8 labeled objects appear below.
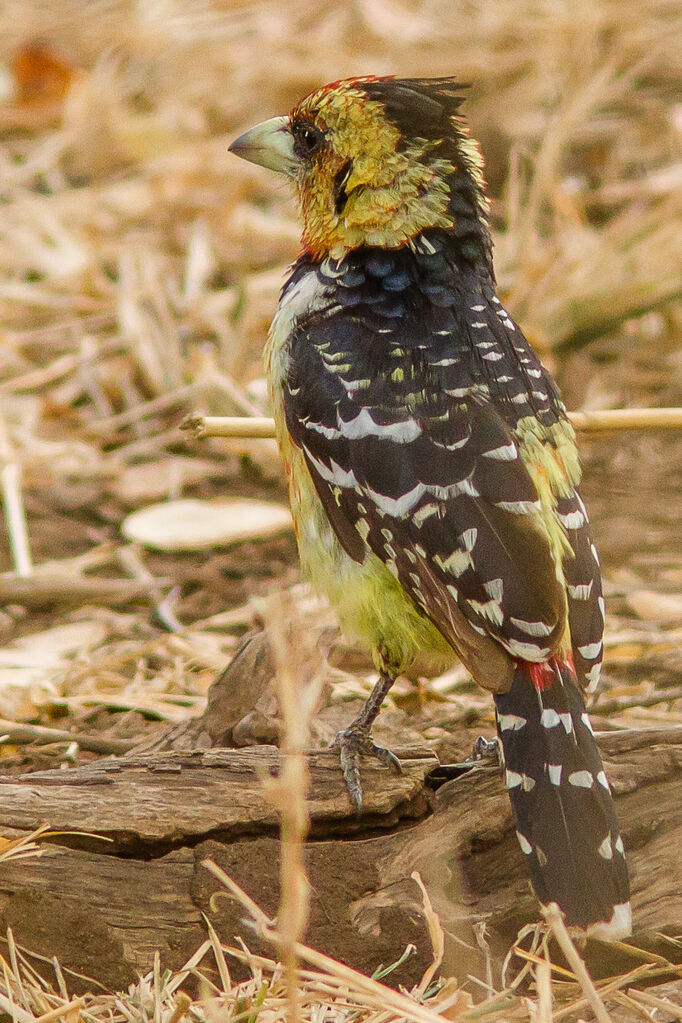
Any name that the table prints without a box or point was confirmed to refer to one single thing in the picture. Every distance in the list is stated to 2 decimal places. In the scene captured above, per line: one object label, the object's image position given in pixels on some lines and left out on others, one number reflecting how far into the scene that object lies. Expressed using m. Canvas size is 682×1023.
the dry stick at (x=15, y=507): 10.12
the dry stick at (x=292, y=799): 3.44
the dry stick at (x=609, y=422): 7.61
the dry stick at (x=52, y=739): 7.30
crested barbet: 5.77
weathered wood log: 5.55
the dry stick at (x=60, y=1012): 4.91
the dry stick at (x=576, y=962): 4.43
